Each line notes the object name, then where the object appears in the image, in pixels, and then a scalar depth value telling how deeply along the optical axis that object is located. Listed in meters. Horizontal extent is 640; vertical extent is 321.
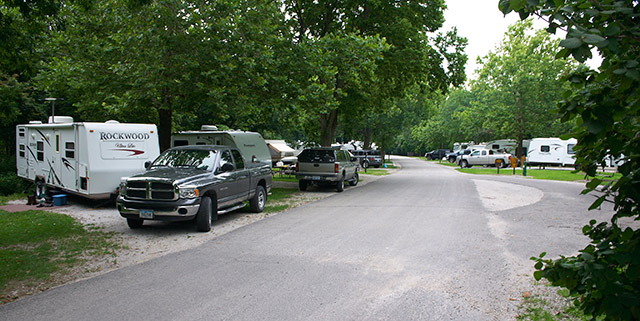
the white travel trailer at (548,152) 37.81
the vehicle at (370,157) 39.47
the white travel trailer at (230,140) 17.28
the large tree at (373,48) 16.94
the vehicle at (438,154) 65.21
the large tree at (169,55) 12.88
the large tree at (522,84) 40.09
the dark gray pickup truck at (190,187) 8.57
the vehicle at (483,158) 40.28
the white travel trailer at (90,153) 11.92
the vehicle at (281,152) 32.34
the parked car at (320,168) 17.44
